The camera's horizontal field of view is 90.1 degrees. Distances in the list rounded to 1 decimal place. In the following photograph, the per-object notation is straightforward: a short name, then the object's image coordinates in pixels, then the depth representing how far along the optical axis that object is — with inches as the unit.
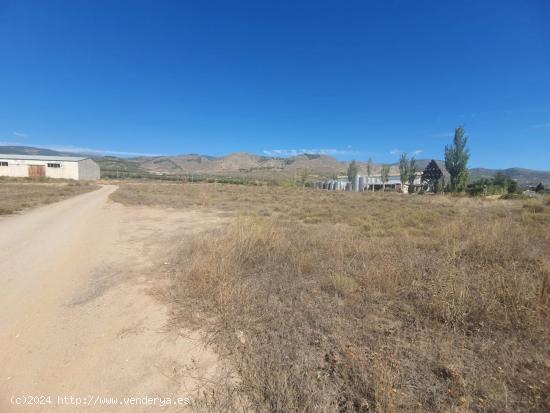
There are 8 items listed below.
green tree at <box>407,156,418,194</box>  2389.3
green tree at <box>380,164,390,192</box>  2635.8
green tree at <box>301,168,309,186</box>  2707.2
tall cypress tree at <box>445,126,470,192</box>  1643.7
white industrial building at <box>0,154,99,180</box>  2127.2
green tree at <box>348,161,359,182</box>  2904.3
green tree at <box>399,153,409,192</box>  2421.3
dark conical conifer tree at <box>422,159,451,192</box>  1999.3
